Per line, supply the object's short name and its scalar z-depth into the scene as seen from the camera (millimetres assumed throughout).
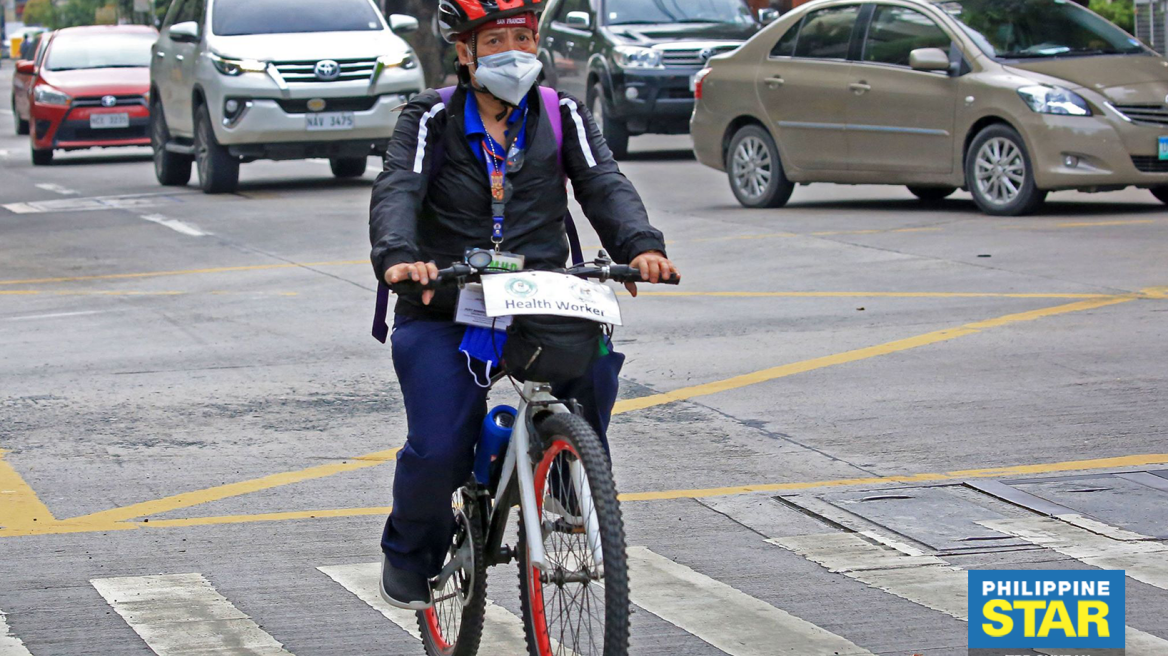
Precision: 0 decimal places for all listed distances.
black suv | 40469
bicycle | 7879
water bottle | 8891
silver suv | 34125
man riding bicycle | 8812
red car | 45500
